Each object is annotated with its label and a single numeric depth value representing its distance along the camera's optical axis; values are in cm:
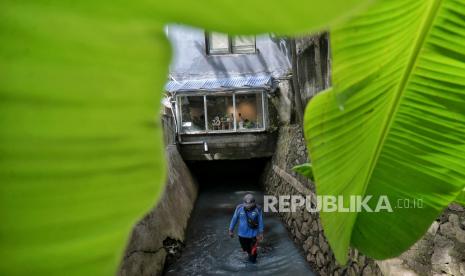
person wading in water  557
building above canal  1085
